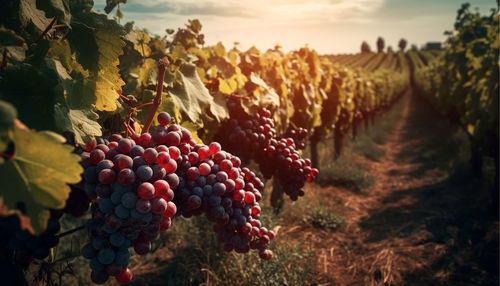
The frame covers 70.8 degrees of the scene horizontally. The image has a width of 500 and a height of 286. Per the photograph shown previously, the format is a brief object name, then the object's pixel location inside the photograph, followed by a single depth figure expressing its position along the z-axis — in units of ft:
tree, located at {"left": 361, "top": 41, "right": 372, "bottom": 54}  435.70
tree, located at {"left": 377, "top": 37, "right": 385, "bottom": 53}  434.71
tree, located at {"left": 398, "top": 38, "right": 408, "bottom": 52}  434.71
